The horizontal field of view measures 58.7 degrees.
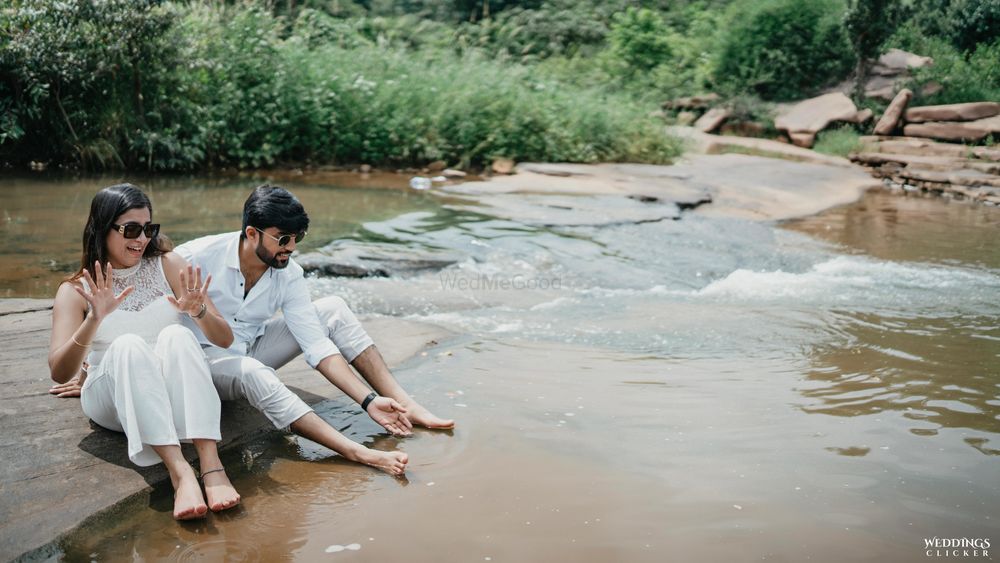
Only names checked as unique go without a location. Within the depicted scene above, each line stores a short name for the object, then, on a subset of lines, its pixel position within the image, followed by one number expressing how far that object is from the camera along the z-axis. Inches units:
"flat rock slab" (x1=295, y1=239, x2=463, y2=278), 259.9
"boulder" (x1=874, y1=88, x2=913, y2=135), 559.2
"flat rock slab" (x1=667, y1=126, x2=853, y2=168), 533.3
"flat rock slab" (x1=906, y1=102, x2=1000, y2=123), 538.0
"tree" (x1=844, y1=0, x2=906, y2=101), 589.6
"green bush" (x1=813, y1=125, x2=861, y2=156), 557.7
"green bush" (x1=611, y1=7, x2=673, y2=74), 754.8
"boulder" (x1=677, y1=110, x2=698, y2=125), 676.1
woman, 115.3
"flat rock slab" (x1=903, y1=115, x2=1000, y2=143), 517.7
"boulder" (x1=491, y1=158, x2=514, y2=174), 449.7
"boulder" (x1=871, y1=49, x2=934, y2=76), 632.4
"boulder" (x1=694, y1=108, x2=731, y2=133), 642.2
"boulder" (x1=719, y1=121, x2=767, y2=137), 637.3
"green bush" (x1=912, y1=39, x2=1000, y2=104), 587.5
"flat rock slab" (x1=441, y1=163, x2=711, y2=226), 346.6
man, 131.0
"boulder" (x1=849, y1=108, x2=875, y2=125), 590.9
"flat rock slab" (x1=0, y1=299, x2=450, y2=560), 108.3
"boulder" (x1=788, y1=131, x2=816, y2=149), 586.6
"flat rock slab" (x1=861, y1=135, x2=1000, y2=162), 487.2
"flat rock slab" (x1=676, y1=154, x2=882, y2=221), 399.5
